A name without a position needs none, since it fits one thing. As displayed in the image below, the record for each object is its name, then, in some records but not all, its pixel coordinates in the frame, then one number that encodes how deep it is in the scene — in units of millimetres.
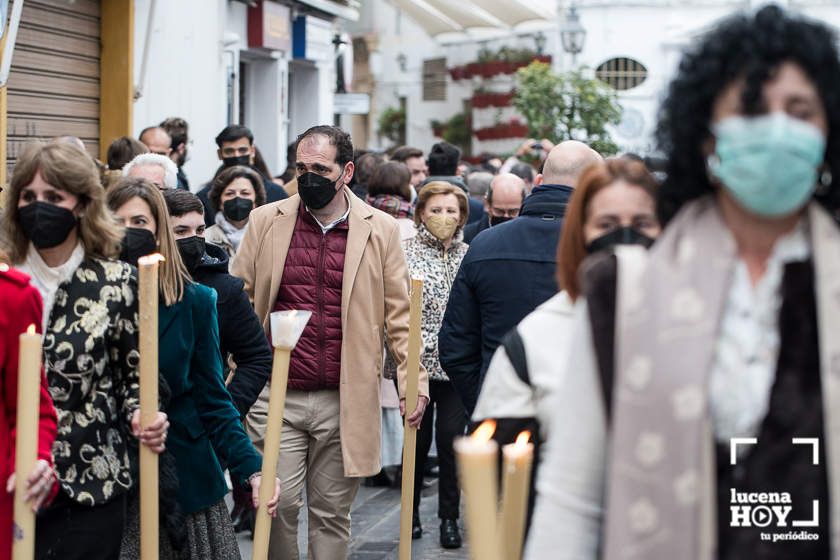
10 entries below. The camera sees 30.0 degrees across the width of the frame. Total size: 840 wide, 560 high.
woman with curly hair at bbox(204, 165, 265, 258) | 8891
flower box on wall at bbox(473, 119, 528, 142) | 37031
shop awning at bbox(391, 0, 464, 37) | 30720
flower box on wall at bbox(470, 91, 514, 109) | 38031
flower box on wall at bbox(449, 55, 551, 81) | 37856
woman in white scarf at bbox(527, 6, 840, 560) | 2443
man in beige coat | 6676
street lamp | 27078
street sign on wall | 21391
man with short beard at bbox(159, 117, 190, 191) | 10875
